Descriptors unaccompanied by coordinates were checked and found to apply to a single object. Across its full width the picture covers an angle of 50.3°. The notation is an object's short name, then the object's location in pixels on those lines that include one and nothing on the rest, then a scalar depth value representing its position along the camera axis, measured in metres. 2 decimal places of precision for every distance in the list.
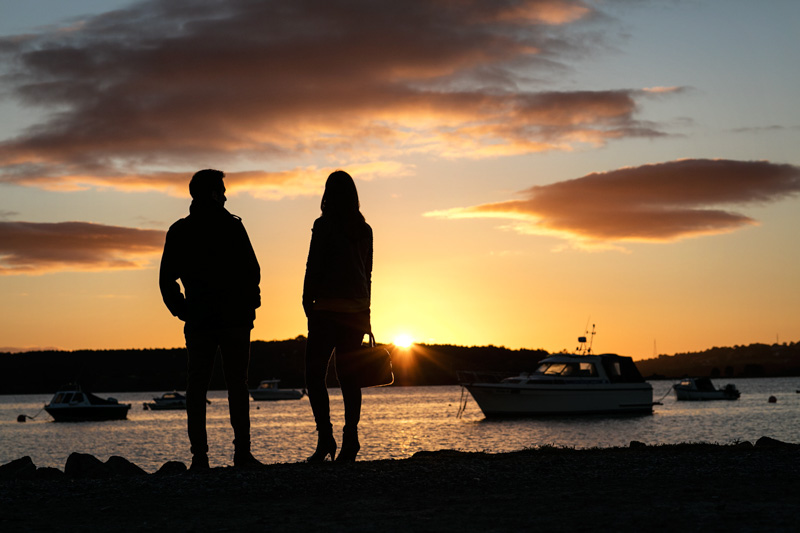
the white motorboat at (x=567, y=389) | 47.62
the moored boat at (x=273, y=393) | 119.69
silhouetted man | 7.13
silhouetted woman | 7.38
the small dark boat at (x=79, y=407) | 76.06
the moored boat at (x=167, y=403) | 111.00
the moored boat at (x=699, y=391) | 96.56
